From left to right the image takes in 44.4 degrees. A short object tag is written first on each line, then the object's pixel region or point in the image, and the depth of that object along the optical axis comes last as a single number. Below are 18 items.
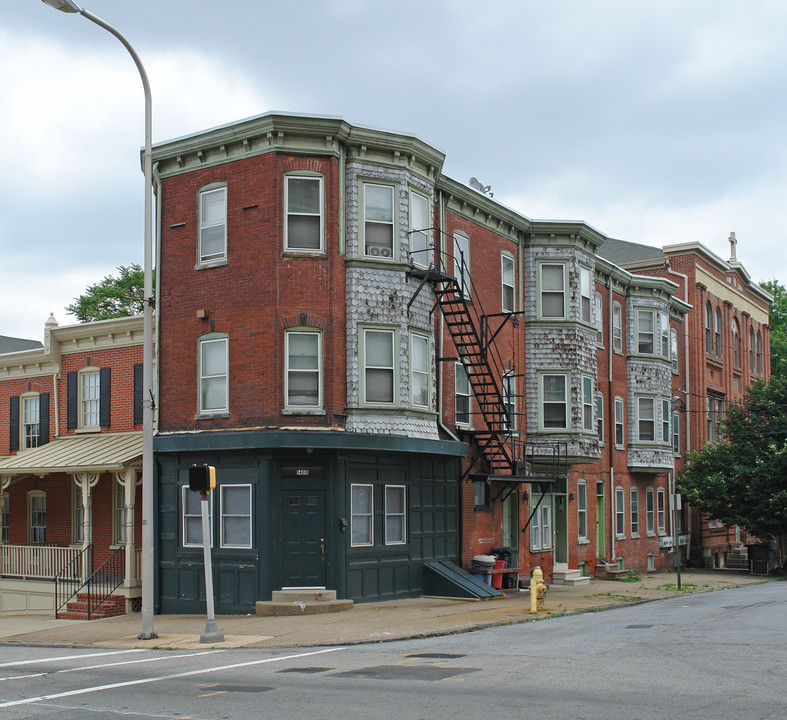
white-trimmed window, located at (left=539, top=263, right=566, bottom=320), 29.52
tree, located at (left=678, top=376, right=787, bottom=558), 35.22
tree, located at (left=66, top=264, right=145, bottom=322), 53.62
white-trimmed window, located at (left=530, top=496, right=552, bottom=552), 28.83
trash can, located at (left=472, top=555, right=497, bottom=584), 24.72
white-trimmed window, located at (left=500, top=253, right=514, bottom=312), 28.17
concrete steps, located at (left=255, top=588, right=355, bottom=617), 19.70
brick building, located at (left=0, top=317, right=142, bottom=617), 23.50
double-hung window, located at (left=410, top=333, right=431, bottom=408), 22.56
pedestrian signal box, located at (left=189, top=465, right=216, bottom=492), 16.20
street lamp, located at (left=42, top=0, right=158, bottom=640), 16.80
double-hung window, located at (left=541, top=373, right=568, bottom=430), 29.48
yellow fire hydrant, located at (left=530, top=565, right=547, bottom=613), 19.75
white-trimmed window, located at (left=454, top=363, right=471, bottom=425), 25.46
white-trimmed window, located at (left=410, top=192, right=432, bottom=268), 23.03
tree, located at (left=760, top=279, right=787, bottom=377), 58.34
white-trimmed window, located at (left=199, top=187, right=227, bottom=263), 22.02
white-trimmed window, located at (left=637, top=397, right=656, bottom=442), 36.41
